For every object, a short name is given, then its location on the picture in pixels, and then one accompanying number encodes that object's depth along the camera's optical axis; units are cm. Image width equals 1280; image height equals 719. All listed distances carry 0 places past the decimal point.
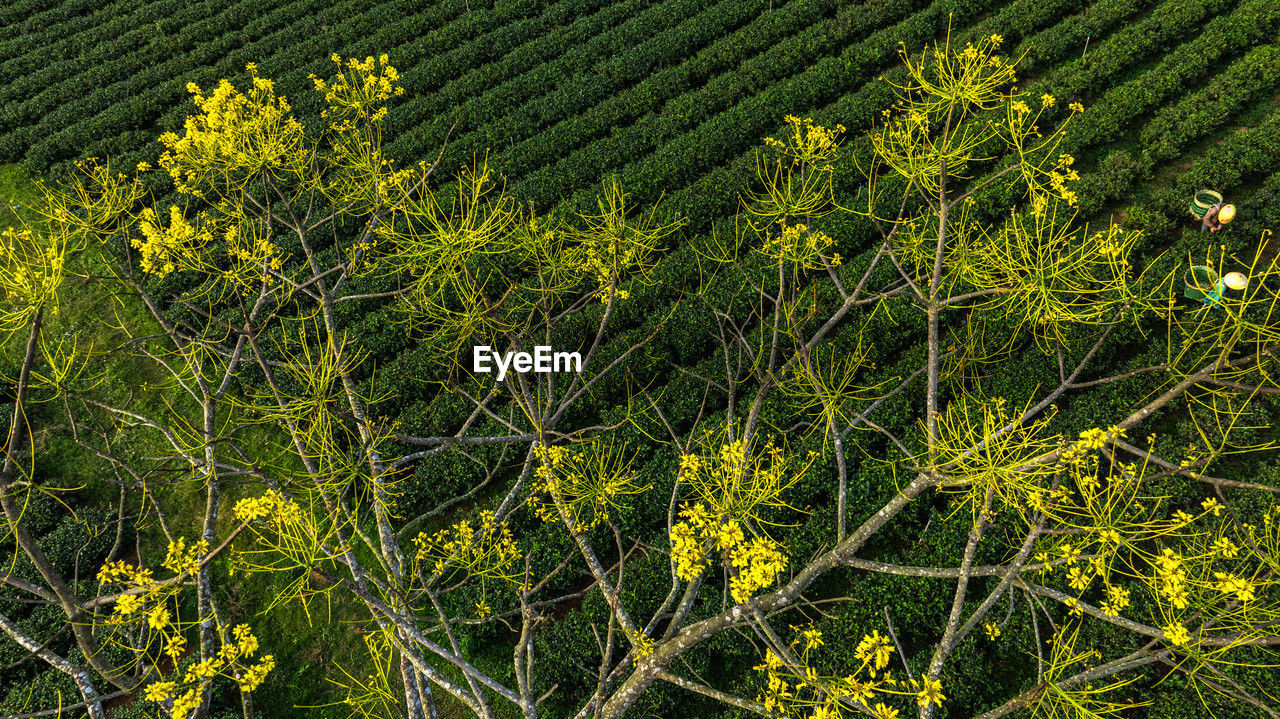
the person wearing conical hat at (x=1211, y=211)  963
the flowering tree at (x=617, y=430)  523
